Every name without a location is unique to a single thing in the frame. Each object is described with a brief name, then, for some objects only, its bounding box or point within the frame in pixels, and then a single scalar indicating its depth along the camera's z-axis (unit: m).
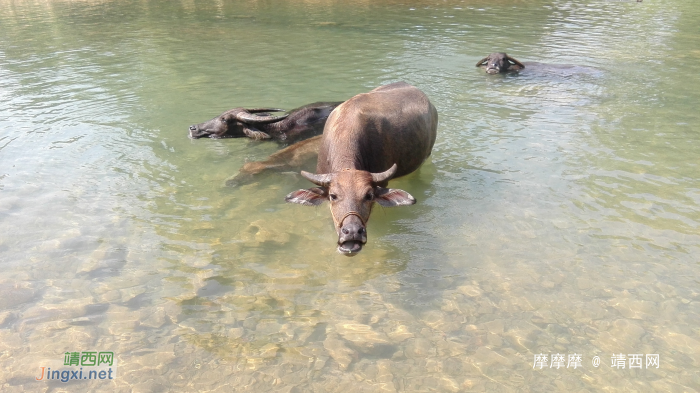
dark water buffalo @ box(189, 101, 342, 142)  7.88
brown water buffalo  4.50
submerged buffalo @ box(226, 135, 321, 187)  6.54
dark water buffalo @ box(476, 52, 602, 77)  11.12
